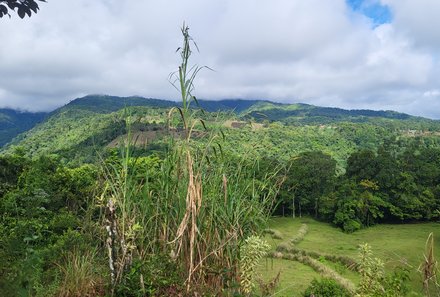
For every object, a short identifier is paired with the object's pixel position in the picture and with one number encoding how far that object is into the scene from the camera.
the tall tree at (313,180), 38.25
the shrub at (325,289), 14.81
